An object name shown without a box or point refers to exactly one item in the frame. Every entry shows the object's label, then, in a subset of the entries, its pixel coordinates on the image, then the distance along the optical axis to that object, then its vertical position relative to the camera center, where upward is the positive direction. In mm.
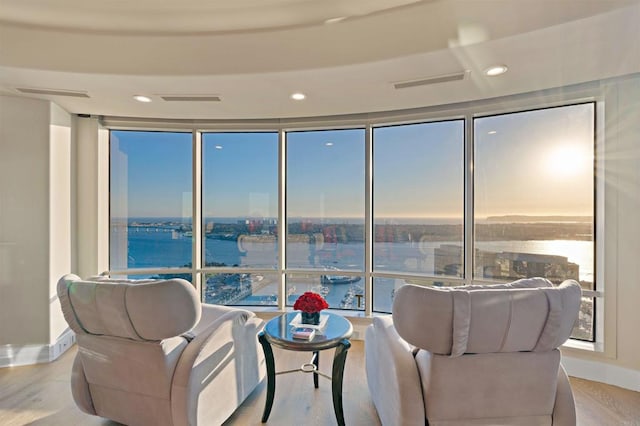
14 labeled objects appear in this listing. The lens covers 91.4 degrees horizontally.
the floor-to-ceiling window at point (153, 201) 4156 +160
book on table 2151 -848
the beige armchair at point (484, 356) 1591 -756
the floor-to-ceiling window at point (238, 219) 4215 -78
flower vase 2428 -814
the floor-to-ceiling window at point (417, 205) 3615 +111
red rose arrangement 2400 -698
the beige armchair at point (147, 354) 1819 -879
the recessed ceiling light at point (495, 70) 2451 +1153
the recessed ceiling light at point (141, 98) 3065 +1148
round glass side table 2076 -876
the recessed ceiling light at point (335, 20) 2281 +1429
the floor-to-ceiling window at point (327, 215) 4020 -15
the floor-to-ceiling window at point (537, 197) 3045 +182
